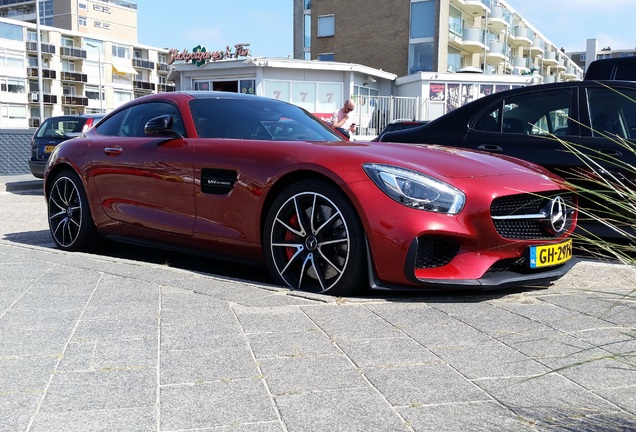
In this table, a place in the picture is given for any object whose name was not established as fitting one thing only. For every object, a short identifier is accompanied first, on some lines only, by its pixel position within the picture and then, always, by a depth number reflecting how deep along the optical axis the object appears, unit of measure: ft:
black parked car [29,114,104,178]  47.93
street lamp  295.48
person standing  44.06
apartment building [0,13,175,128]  261.79
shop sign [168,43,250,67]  108.06
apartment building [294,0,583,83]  150.61
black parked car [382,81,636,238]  19.08
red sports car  13.05
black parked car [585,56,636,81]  26.16
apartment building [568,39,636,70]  188.37
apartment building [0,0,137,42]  326.24
